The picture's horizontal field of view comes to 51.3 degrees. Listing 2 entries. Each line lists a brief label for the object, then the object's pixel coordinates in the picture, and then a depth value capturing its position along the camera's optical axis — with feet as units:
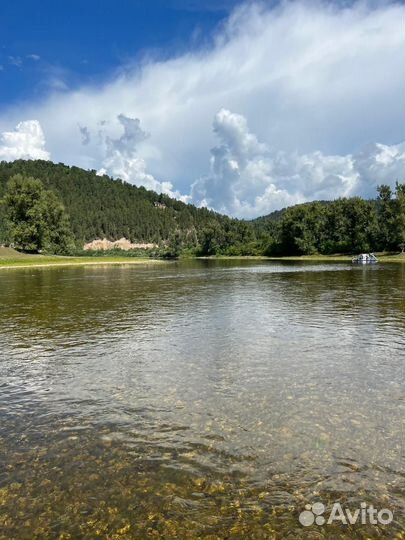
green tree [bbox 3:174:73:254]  485.15
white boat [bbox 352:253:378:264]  357.00
